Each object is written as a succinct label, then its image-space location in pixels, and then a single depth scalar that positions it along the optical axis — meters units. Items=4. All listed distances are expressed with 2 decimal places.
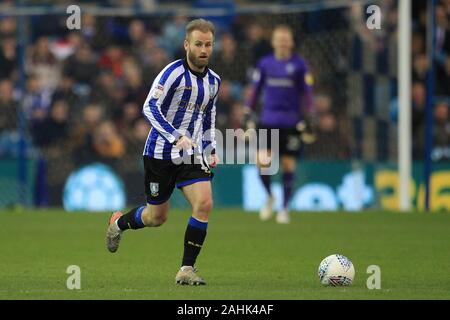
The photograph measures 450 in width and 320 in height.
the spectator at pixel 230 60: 19.91
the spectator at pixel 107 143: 19.11
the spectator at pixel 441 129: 18.82
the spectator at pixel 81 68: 19.81
